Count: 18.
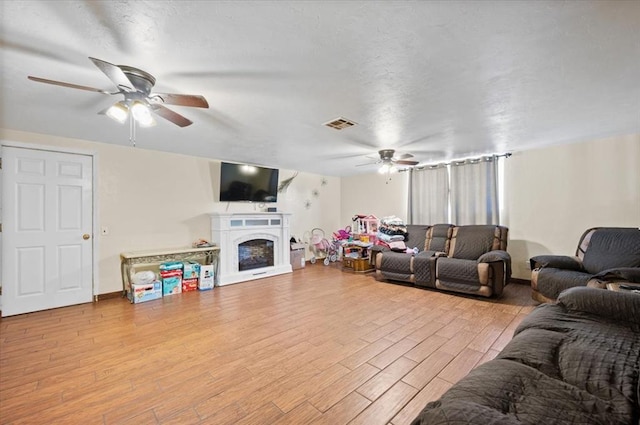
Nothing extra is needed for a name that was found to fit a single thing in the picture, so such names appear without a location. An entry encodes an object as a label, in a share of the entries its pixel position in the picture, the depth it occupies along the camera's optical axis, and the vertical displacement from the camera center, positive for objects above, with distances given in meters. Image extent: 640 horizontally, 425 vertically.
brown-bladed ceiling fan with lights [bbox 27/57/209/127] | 1.80 +0.91
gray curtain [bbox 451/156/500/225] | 4.47 +0.39
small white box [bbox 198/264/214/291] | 4.17 -1.07
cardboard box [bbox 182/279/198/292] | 4.06 -1.15
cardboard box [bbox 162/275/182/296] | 3.86 -1.10
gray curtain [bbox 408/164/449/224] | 5.07 +0.37
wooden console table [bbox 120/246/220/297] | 3.75 -0.67
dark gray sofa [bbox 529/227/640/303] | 2.91 -0.63
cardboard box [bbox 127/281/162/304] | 3.54 -1.12
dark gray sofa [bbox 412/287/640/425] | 0.81 -0.66
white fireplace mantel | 4.50 -0.44
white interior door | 3.11 -0.19
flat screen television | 4.71 +0.61
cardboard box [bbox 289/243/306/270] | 5.62 -0.96
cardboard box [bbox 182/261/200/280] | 4.09 -0.92
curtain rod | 4.41 +0.98
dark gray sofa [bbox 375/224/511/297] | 3.47 -0.76
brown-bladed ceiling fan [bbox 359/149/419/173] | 4.14 +0.91
